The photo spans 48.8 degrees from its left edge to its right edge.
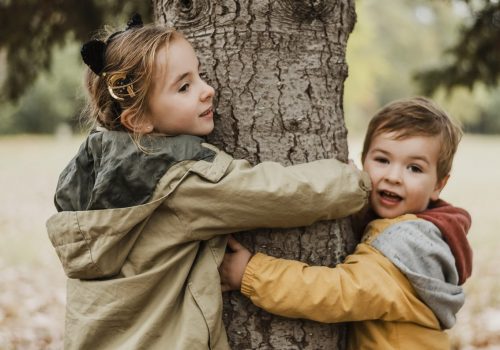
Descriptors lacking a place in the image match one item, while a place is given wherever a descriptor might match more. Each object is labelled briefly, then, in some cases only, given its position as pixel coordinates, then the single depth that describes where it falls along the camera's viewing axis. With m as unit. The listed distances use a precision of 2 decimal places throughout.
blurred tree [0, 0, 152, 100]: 5.03
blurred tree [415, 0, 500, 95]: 5.02
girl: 1.77
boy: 1.87
